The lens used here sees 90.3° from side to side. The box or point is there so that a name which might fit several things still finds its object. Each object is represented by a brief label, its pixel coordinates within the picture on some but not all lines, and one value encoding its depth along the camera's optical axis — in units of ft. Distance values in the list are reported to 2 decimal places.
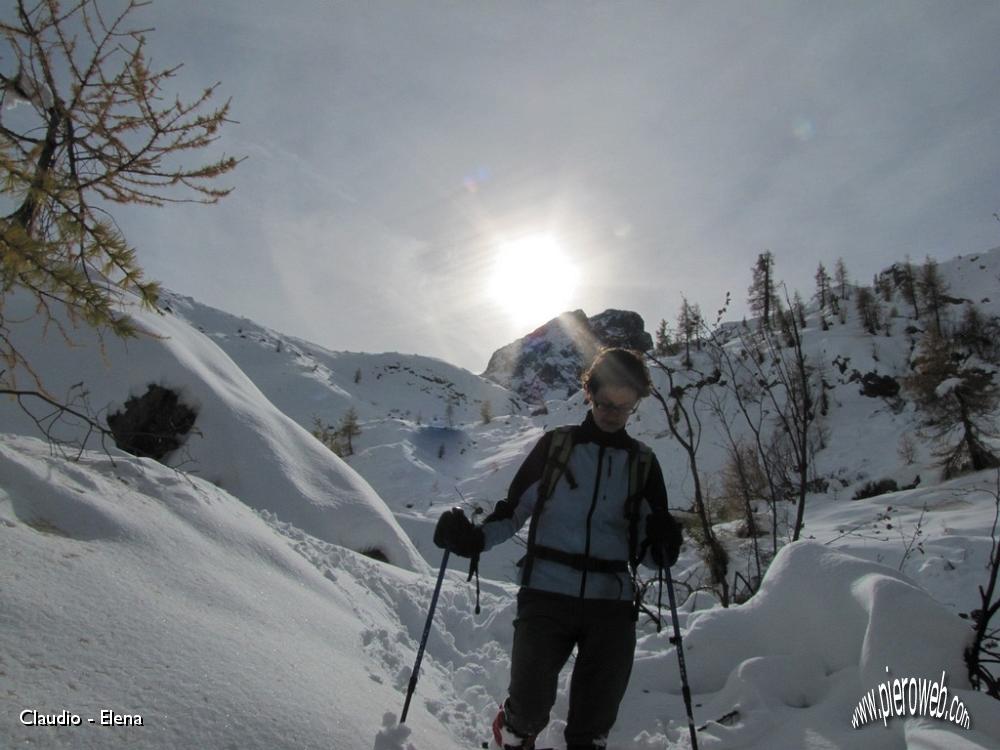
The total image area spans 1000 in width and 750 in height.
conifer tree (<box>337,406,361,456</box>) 135.85
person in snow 7.30
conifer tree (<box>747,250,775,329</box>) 151.74
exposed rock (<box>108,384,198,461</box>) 25.61
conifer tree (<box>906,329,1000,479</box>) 60.80
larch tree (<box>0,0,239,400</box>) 7.13
